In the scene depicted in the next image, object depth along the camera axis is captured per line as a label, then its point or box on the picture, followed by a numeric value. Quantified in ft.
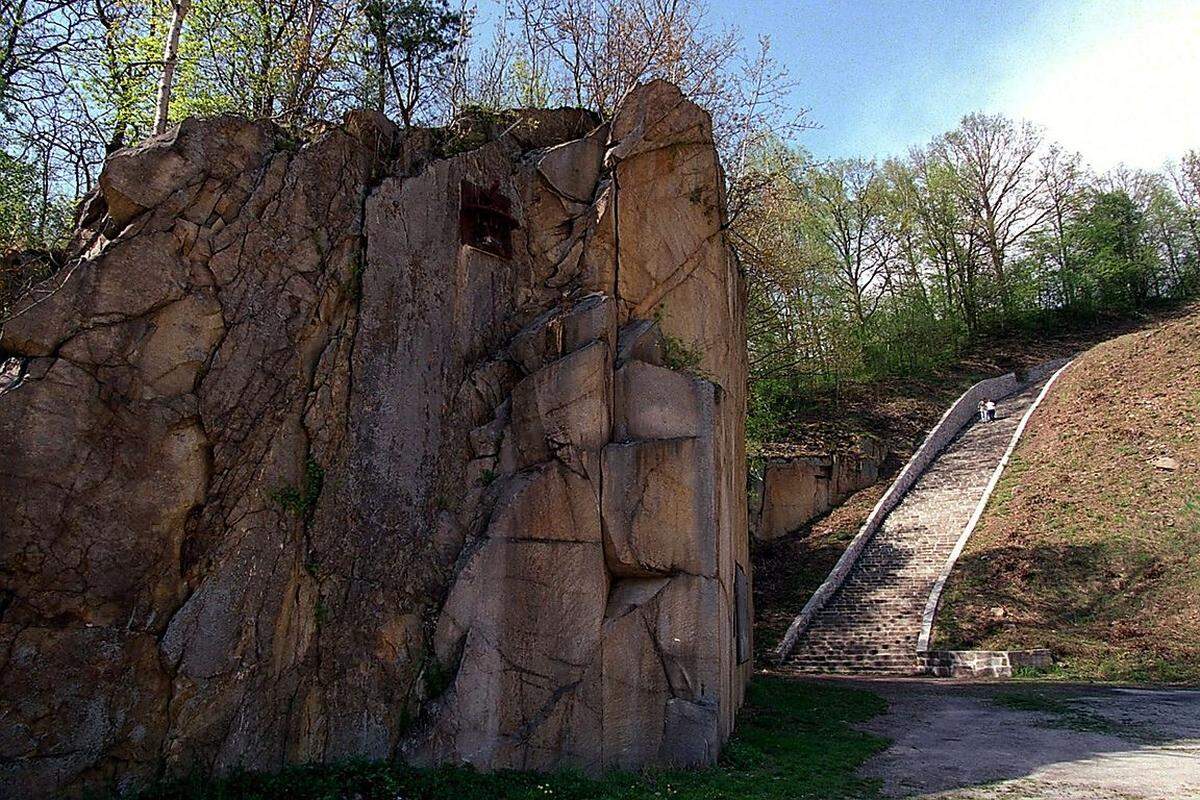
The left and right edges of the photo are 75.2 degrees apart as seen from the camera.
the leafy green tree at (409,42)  48.21
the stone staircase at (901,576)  66.40
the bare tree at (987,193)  158.61
